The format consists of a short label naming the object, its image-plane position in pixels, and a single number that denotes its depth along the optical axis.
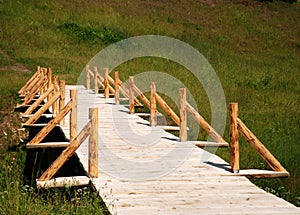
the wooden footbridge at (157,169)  13.23
